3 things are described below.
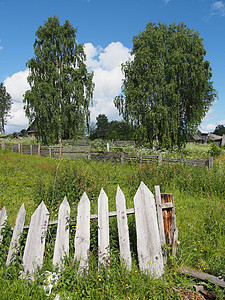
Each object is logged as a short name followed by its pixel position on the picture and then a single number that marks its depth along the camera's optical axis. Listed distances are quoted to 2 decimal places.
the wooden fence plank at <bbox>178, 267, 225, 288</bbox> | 2.21
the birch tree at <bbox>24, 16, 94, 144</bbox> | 19.94
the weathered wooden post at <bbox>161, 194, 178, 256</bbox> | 2.51
